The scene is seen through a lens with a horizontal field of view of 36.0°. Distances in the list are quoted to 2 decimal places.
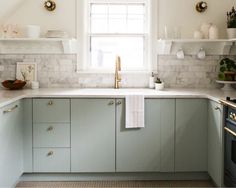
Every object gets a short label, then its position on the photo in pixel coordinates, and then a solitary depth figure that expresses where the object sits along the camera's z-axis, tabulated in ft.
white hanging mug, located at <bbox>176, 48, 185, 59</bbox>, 14.10
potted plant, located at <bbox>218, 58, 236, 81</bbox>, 13.52
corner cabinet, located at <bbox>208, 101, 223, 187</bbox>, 10.66
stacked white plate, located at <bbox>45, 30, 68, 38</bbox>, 13.48
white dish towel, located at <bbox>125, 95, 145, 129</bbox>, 11.87
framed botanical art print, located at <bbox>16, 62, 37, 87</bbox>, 14.32
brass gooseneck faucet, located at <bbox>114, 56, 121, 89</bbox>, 13.99
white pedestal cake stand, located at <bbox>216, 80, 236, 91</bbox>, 13.66
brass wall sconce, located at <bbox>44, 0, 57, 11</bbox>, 14.02
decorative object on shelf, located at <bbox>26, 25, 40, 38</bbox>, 13.56
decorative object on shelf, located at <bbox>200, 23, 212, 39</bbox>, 13.91
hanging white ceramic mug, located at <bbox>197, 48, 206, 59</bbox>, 13.98
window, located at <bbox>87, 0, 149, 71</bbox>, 14.56
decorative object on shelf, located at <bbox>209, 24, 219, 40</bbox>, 13.65
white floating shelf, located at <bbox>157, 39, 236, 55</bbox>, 14.10
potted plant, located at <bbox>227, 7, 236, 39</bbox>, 13.53
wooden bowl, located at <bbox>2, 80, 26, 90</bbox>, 13.33
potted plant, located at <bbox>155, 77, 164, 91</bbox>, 13.61
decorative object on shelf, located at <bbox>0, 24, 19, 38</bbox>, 13.67
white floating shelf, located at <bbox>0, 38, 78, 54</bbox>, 14.14
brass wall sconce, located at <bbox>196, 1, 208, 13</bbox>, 14.08
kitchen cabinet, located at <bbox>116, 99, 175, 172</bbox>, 12.04
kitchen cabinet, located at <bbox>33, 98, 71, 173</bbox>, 12.01
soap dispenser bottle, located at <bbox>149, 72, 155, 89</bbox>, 14.07
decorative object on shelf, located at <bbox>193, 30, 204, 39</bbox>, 13.80
